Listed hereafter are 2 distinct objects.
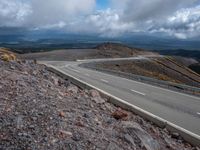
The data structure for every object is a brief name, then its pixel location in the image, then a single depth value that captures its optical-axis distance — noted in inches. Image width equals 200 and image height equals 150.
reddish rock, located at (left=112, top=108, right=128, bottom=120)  194.8
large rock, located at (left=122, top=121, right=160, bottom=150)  151.9
